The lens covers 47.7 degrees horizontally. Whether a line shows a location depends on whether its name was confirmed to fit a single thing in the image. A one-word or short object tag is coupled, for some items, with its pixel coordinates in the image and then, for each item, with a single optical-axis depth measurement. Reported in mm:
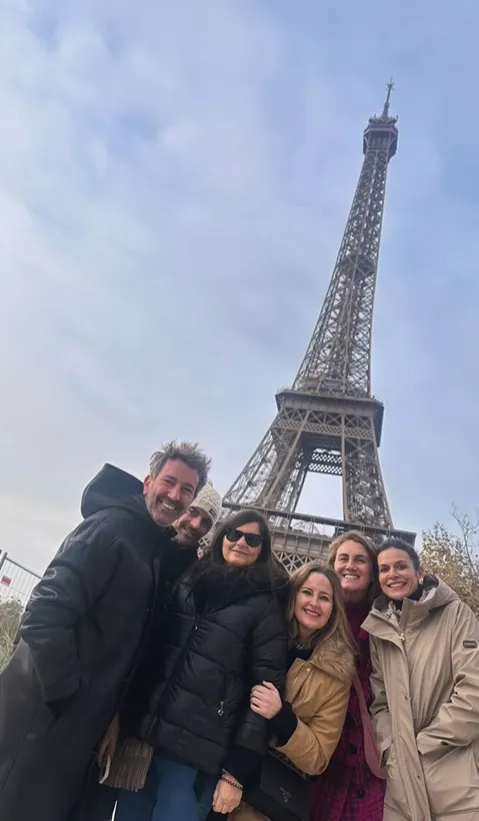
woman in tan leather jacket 2576
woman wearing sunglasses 2473
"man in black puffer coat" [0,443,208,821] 2184
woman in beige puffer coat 2621
